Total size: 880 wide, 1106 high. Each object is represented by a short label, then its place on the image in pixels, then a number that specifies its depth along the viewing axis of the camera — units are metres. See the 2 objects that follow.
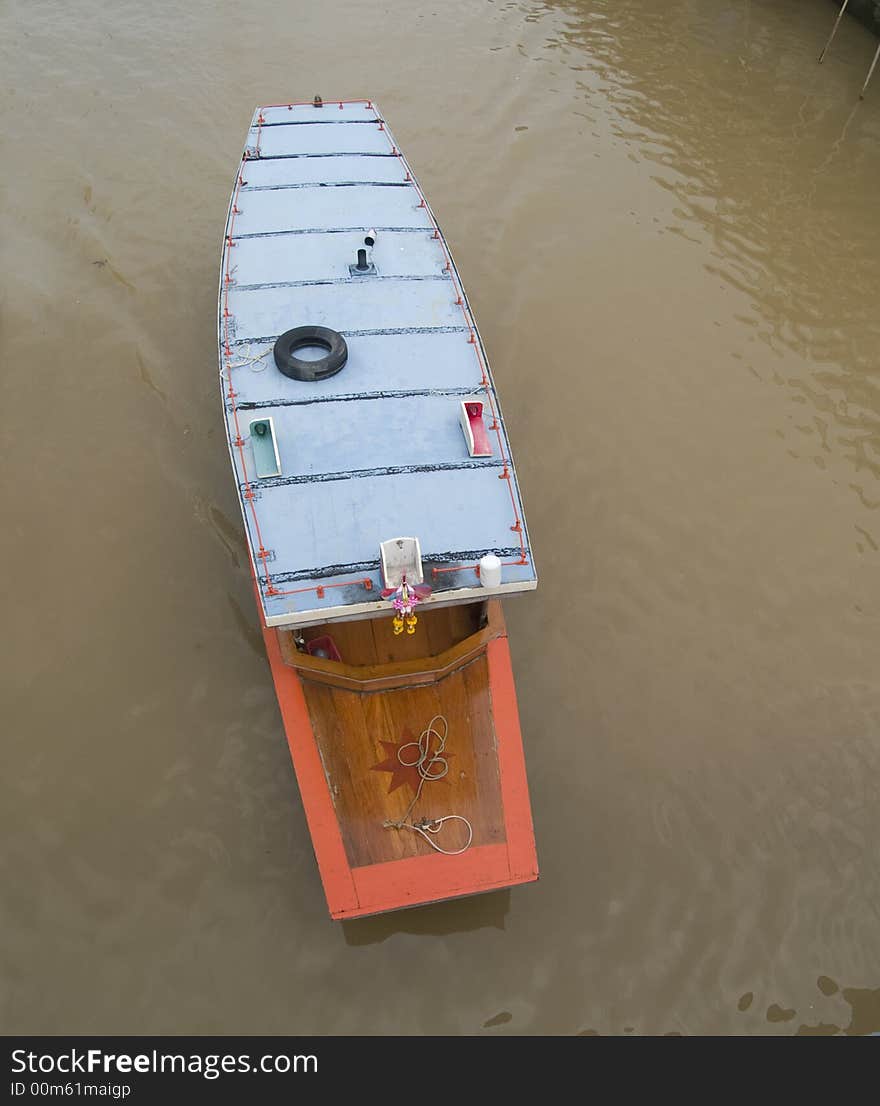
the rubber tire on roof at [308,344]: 8.14
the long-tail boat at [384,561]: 6.87
